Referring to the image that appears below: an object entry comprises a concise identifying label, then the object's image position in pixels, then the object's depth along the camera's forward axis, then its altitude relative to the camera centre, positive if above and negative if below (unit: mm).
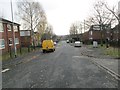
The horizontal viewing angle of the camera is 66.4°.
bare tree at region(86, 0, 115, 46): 23852 +5516
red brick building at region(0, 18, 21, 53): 16967 +973
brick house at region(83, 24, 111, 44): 38396 +2532
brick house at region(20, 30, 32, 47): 29411 +927
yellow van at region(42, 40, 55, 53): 17315 -845
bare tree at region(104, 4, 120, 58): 17523 +5347
